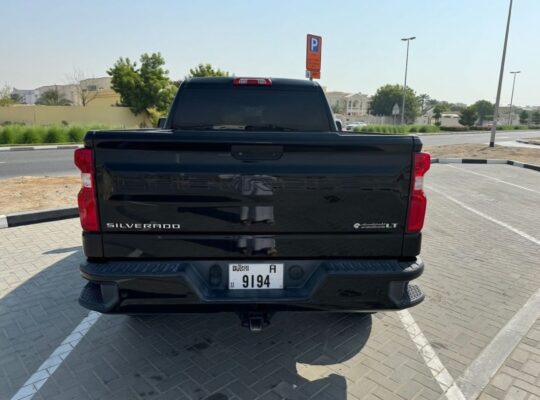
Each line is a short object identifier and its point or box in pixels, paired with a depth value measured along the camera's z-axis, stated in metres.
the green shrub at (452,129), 64.56
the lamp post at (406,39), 45.39
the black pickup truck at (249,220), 2.22
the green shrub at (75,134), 24.25
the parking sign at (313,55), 12.52
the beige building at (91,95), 50.69
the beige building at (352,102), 122.16
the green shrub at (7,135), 21.75
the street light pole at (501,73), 20.99
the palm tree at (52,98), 58.00
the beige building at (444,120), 96.62
